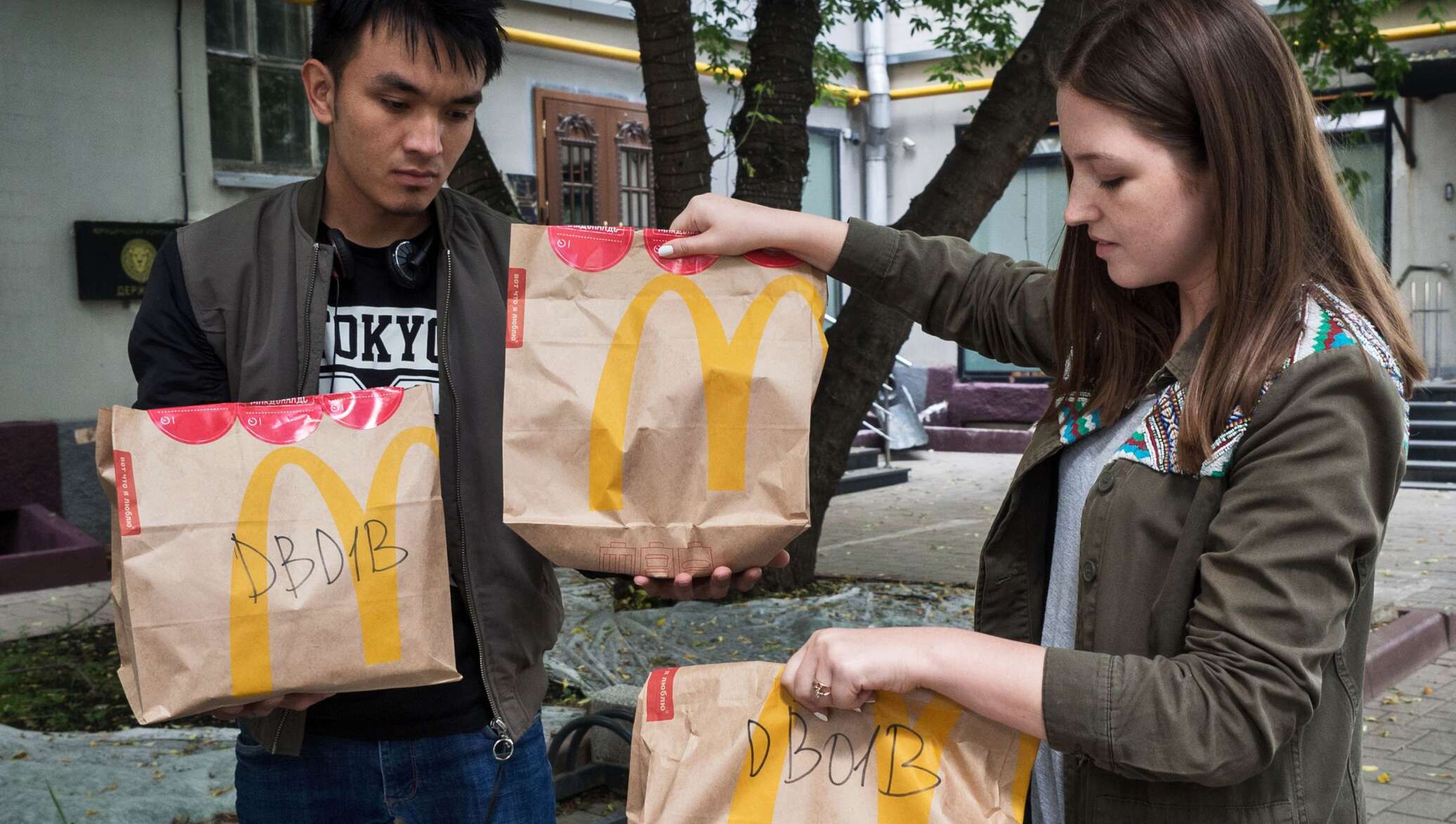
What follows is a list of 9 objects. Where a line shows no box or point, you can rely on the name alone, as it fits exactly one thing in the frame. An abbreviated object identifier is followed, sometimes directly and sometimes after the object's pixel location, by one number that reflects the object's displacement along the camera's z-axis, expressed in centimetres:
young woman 134
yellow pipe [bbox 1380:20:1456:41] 1280
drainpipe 1545
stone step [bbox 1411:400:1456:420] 1230
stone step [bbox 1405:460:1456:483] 1152
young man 191
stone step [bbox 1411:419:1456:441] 1204
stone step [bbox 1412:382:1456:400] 1262
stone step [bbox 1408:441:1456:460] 1178
